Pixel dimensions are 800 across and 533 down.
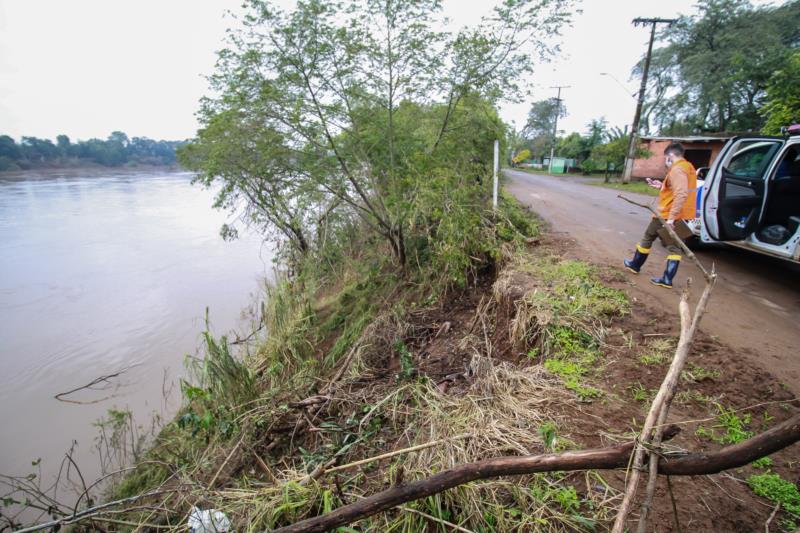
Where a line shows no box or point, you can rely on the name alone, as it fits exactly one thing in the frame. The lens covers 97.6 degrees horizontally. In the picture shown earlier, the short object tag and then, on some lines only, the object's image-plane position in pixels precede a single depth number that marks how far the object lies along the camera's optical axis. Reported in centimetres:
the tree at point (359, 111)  476
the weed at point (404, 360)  359
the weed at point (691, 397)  237
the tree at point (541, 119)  4713
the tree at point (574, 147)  3044
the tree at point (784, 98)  889
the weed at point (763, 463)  189
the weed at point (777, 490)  166
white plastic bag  203
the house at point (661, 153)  1733
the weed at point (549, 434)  203
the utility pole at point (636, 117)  1517
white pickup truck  443
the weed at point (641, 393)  241
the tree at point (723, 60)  1936
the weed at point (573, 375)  248
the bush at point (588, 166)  2692
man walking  388
